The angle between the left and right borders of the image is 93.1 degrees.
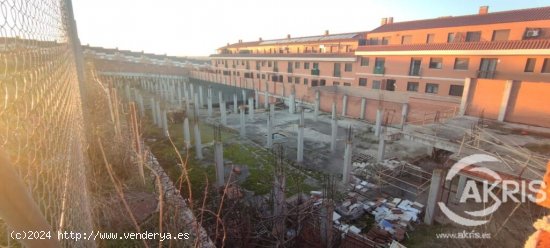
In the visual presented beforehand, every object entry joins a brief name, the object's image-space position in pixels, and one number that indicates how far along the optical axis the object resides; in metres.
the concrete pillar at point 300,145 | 12.84
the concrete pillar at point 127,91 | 20.70
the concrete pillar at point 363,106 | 21.14
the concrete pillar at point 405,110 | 18.59
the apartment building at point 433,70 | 14.17
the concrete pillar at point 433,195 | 8.10
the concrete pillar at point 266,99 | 25.53
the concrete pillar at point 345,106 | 22.67
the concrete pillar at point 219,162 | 9.63
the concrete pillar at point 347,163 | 10.27
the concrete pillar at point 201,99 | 26.95
